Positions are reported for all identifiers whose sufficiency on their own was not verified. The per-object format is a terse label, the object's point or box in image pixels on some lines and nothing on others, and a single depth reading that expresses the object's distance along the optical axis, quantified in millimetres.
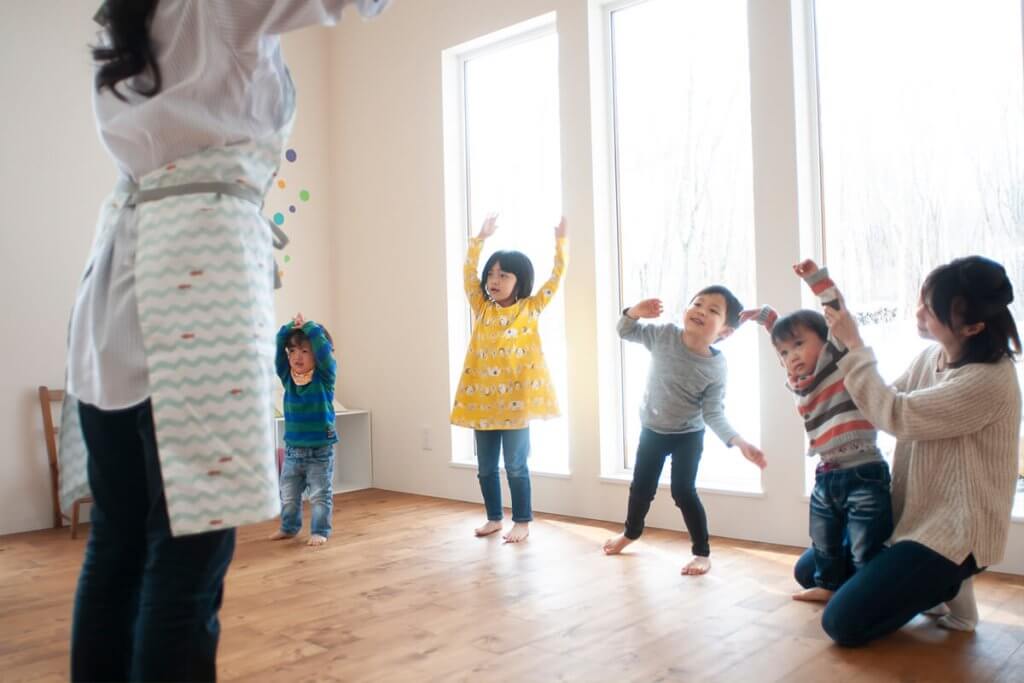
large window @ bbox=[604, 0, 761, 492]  3289
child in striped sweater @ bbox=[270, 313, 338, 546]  3270
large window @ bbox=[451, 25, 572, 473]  3916
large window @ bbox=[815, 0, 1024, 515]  2684
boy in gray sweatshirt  2729
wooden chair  3613
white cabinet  4555
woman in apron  936
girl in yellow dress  3318
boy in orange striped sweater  2049
